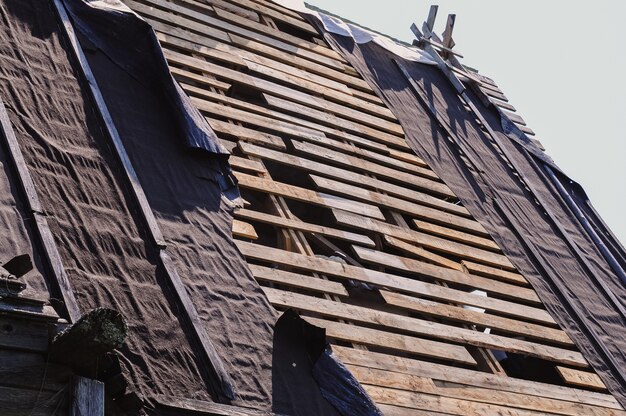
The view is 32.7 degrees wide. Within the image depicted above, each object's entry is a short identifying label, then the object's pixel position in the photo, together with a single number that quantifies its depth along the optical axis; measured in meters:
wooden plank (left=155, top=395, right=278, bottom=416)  4.96
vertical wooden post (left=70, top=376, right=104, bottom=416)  4.42
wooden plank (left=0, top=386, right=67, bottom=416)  4.32
